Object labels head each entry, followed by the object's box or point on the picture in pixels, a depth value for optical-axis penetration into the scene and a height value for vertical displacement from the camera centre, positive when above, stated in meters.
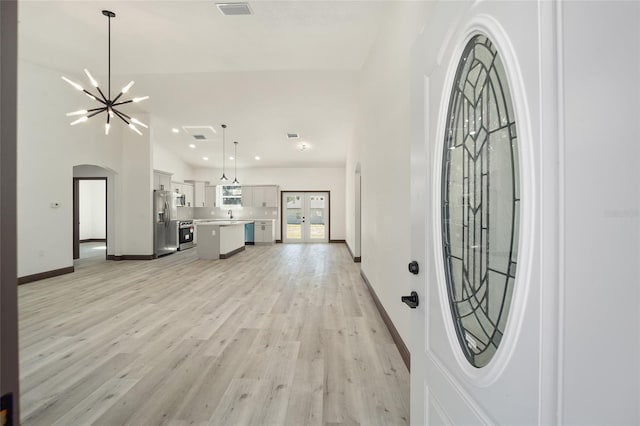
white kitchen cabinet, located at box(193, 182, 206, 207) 11.53 +0.63
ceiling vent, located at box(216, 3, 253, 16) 3.48 +2.29
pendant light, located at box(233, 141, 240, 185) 9.83 +1.85
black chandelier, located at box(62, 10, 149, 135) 3.68 +1.53
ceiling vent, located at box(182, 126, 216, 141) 8.33 +2.19
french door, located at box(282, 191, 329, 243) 12.04 -0.22
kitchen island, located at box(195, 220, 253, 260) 7.77 -0.73
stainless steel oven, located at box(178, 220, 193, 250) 9.35 -0.72
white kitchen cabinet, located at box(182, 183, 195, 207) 10.53 +0.60
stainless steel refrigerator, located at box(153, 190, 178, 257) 7.82 -0.33
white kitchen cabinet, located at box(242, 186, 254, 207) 11.84 +0.57
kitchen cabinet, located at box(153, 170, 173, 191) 8.05 +0.81
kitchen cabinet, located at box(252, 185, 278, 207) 11.83 +0.61
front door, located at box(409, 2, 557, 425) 0.65 -0.03
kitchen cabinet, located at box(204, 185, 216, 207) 12.00 +0.58
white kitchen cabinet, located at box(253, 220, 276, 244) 11.36 -0.75
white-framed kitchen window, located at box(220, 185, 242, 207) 12.02 +0.62
